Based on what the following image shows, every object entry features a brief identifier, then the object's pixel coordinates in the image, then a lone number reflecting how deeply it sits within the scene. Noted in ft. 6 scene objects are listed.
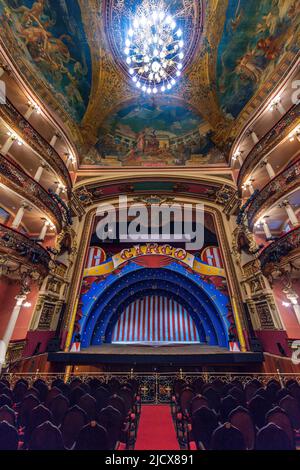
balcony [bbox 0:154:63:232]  24.38
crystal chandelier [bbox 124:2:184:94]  27.86
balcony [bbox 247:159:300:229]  24.93
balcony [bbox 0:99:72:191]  25.57
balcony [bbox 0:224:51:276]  22.89
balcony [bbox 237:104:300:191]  25.96
